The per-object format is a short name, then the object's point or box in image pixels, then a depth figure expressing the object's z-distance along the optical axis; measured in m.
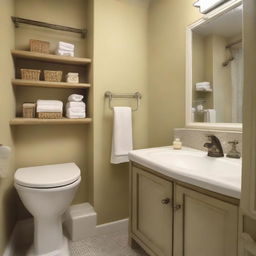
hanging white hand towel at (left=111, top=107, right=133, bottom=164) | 1.63
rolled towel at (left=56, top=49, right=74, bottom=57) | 1.57
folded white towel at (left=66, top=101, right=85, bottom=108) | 1.60
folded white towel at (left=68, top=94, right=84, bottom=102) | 1.61
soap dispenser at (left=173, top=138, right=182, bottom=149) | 1.40
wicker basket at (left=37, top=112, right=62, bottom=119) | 1.51
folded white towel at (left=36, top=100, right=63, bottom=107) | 1.51
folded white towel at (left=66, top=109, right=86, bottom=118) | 1.59
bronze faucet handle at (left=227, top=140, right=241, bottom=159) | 1.11
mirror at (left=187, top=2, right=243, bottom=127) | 1.18
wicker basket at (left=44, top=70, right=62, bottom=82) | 1.55
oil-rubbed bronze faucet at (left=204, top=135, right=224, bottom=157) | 1.16
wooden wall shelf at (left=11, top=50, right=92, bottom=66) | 1.43
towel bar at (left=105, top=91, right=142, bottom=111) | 1.68
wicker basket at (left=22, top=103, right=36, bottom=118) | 1.49
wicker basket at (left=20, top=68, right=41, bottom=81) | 1.47
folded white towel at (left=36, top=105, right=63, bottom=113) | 1.50
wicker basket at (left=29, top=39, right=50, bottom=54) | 1.49
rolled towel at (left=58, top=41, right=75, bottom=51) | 1.57
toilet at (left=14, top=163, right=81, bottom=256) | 1.18
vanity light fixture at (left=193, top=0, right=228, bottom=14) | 1.23
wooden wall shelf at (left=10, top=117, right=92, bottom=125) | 1.42
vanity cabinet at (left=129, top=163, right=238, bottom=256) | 0.74
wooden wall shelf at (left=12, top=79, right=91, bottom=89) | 1.43
